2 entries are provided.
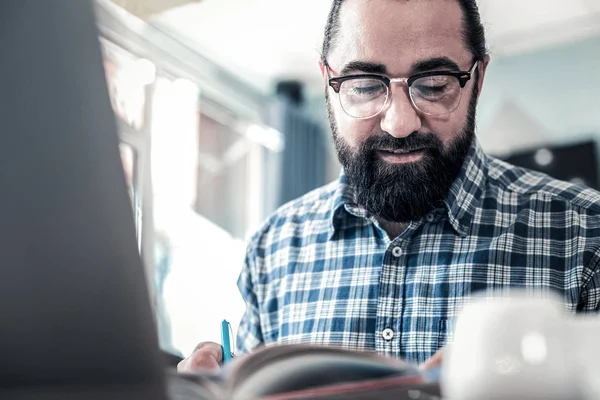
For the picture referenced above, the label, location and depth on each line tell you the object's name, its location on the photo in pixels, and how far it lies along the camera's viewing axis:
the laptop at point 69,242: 0.33
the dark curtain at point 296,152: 4.21
